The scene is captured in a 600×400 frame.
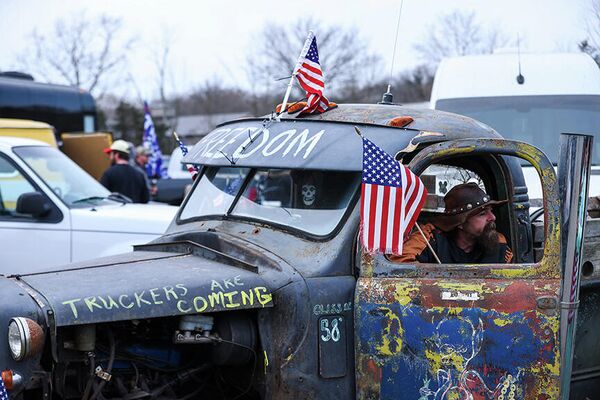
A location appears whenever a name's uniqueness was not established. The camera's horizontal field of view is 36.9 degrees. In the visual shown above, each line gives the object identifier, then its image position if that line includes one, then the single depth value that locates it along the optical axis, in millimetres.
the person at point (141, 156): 15164
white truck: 8047
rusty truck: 3740
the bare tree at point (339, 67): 39250
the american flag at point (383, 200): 3730
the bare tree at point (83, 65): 39312
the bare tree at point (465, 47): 29134
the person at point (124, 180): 10953
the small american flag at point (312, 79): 4715
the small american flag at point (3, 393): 3320
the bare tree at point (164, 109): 46166
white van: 8211
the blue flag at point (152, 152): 18562
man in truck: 4434
